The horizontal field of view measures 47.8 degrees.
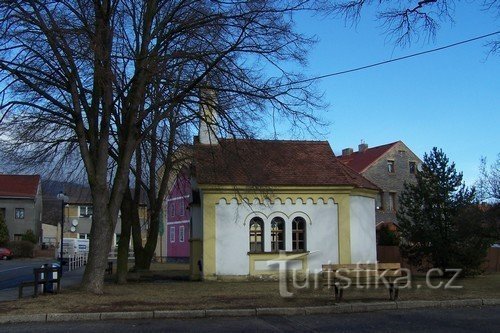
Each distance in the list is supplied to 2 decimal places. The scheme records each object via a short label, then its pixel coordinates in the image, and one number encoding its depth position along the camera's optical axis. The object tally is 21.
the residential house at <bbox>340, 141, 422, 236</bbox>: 56.94
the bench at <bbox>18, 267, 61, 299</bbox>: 16.28
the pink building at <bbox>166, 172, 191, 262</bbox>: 56.12
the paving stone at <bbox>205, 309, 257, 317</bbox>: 12.87
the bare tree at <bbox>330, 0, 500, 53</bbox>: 8.74
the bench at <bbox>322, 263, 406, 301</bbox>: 14.49
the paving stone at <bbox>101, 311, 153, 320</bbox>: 12.57
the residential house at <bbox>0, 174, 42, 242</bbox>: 69.50
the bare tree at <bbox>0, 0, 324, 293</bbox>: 15.79
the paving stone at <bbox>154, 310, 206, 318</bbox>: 12.70
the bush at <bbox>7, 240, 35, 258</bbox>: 61.53
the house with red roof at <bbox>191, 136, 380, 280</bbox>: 24.64
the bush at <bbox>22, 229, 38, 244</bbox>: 65.75
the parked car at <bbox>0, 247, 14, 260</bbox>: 58.28
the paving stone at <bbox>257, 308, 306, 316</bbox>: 13.00
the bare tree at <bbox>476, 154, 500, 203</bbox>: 23.39
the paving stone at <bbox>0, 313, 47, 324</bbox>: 12.12
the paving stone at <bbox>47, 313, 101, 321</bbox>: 12.41
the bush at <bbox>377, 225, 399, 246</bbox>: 36.03
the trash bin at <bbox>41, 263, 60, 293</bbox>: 17.28
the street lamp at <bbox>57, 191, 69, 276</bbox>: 30.77
